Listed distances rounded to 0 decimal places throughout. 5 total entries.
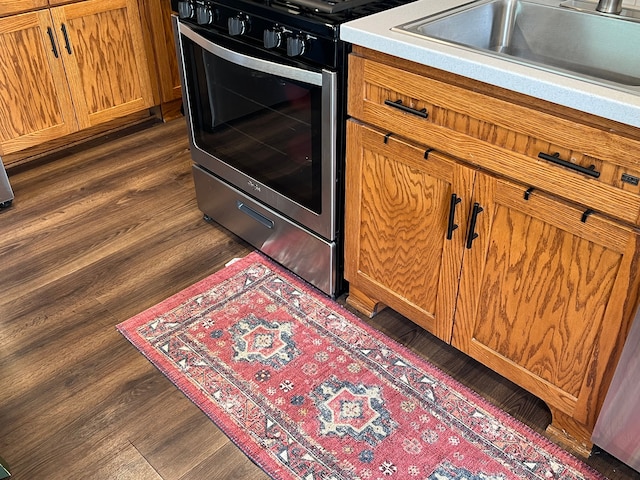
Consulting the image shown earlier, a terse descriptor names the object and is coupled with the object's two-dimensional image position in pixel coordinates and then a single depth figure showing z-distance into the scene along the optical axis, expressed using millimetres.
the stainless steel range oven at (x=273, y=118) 1604
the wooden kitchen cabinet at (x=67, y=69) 2504
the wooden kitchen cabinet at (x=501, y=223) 1229
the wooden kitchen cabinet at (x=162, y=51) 2869
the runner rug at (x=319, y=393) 1495
